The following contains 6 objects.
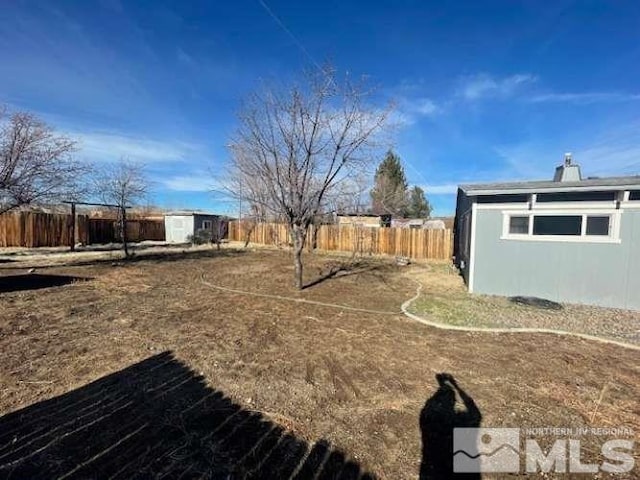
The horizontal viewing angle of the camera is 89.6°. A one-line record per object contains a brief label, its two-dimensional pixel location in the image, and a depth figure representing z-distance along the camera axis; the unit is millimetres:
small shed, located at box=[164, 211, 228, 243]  24578
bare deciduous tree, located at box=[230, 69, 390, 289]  7488
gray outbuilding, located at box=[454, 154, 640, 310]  6547
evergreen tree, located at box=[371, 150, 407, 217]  30781
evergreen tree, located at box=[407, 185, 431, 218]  40125
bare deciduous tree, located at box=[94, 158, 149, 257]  14495
